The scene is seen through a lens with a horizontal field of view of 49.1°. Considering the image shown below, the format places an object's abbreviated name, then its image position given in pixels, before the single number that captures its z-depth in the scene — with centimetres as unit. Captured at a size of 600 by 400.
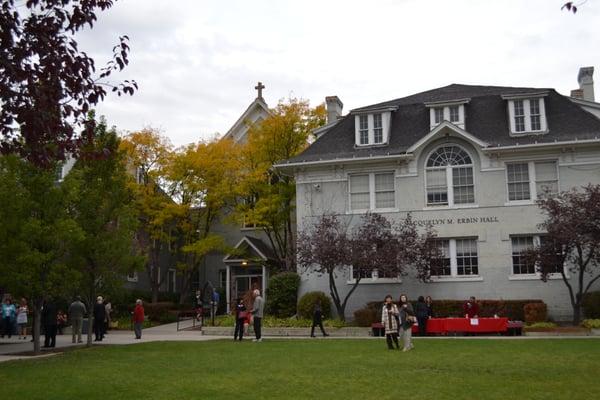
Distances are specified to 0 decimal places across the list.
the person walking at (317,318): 2317
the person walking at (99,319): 2398
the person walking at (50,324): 2162
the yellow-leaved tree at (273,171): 3425
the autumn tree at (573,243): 2322
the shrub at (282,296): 2914
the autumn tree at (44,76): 929
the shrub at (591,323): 2258
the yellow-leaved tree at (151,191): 3509
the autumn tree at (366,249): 2581
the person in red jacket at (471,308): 2497
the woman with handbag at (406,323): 1711
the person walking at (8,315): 2592
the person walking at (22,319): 2655
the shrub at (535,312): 2522
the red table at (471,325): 2264
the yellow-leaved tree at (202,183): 3528
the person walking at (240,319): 2219
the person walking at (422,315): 2302
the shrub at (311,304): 2791
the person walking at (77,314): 2278
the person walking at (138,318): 2461
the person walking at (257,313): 2181
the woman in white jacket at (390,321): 1745
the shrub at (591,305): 2523
